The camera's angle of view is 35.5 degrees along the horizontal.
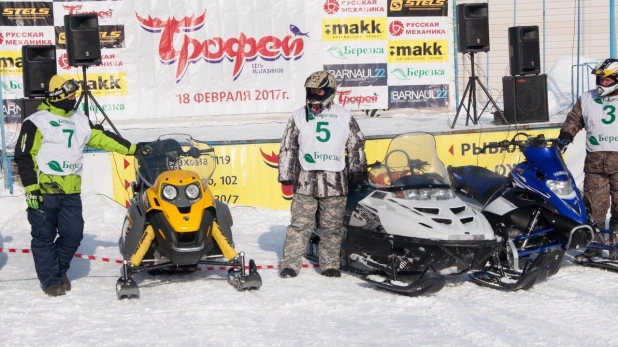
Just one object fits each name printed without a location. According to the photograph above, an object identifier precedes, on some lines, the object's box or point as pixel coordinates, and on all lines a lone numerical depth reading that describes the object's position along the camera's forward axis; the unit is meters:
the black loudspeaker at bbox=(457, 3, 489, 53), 14.48
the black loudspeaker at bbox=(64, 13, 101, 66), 13.14
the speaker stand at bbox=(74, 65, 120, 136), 13.00
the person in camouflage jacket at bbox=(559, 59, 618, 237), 8.56
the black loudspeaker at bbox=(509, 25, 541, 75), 14.57
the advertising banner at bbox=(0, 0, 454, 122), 15.14
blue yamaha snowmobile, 7.61
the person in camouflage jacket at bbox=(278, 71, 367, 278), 7.98
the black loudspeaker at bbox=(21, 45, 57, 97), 12.82
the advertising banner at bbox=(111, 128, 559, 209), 11.28
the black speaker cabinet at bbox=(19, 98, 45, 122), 12.83
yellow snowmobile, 7.21
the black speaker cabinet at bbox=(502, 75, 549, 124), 14.44
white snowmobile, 7.23
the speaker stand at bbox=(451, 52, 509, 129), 14.15
